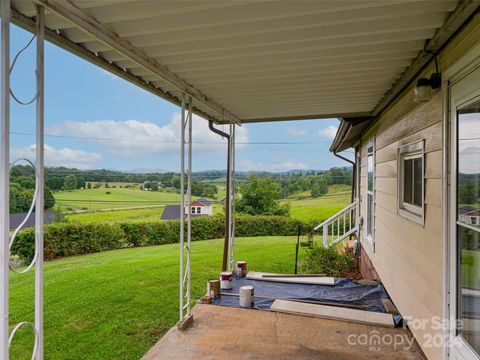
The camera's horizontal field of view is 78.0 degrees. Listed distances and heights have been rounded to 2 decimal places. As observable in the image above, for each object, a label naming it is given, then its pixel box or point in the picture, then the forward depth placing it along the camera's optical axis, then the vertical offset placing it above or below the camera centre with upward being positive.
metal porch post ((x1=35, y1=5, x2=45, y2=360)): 1.52 -0.02
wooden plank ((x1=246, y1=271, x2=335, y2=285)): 4.56 -1.56
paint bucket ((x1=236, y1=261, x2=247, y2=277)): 5.03 -1.50
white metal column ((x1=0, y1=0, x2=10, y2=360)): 1.28 +0.05
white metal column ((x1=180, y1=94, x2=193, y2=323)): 3.23 -0.03
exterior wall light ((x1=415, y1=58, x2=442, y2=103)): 2.16 +0.72
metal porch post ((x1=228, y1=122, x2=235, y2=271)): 5.13 -0.27
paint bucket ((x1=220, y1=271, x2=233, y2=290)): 4.39 -1.50
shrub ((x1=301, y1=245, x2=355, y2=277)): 5.38 -1.50
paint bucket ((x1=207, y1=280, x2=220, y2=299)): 3.97 -1.45
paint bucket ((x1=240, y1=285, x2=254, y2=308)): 3.72 -1.46
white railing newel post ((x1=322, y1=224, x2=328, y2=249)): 6.53 -1.16
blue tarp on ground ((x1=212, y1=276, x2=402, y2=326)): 3.79 -1.56
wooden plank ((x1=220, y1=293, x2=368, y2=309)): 3.63 -1.54
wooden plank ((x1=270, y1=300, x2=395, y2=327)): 3.23 -1.52
